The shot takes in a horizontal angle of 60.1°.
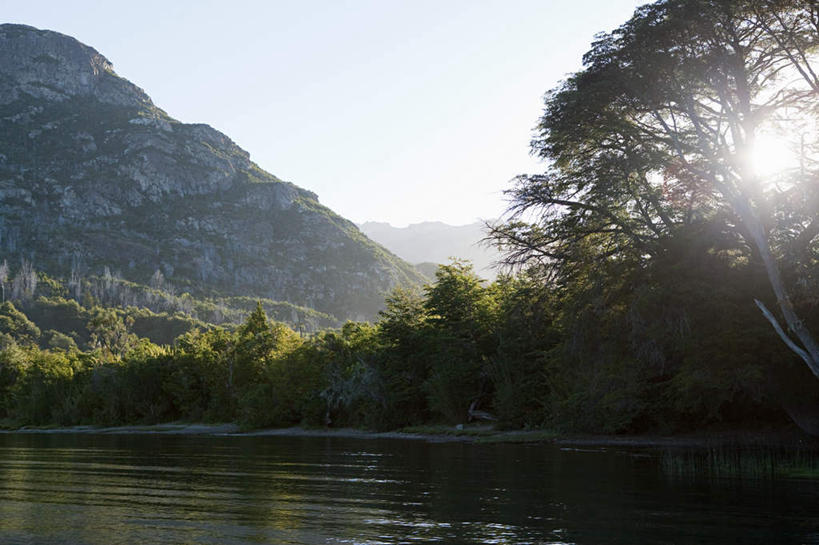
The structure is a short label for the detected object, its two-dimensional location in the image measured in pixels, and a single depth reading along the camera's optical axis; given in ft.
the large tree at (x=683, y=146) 83.97
